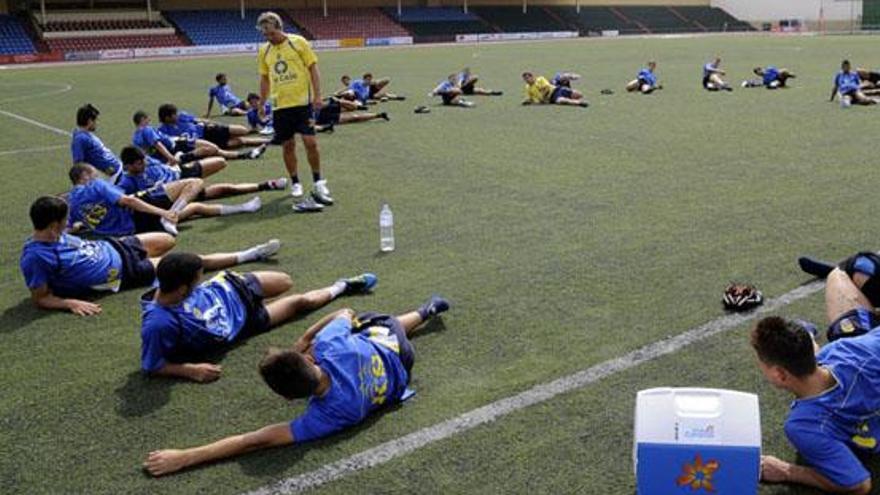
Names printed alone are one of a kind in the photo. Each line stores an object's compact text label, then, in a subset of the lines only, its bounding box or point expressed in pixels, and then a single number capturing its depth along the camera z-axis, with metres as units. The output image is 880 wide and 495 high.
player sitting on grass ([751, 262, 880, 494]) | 3.46
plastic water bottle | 7.39
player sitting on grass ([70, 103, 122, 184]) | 9.55
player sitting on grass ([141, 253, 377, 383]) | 4.88
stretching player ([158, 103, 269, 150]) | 12.01
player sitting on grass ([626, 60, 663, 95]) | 20.39
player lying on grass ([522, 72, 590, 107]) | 18.39
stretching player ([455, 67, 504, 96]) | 20.70
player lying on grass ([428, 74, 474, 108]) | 18.91
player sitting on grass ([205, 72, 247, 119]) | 18.42
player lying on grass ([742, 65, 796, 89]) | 20.48
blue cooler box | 3.19
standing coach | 9.23
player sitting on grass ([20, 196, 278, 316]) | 5.97
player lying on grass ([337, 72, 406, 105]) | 18.48
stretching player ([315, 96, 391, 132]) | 15.40
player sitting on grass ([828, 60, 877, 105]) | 16.81
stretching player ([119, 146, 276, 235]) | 8.15
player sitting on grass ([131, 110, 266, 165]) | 10.89
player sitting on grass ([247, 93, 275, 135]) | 15.10
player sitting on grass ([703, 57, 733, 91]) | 20.48
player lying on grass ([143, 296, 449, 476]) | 3.88
